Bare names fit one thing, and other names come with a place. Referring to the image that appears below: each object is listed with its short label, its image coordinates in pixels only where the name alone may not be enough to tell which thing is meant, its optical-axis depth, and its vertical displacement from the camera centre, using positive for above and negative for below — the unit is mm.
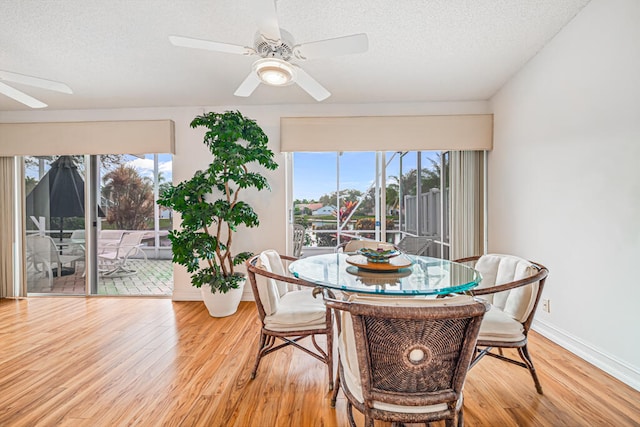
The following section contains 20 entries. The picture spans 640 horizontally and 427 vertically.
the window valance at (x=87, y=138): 3830 +940
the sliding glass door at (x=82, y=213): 4125 -29
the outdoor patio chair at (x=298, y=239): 4281 -397
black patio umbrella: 4137 +204
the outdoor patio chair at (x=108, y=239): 4195 -395
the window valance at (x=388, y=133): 3658 +957
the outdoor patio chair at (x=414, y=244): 4086 -449
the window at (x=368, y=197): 4039 +198
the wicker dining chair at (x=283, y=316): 1887 -670
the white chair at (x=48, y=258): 4145 -646
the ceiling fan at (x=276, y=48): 1733 +1001
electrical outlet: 2646 -834
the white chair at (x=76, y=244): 4129 -452
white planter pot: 3213 -970
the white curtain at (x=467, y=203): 3777 +101
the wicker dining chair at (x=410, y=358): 1072 -537
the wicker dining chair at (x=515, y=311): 1707 -628
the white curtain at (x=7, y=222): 4004 -147
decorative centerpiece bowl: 2041 -299
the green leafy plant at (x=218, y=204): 3105 +72
